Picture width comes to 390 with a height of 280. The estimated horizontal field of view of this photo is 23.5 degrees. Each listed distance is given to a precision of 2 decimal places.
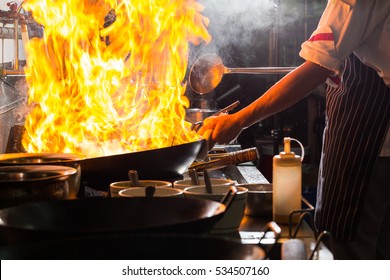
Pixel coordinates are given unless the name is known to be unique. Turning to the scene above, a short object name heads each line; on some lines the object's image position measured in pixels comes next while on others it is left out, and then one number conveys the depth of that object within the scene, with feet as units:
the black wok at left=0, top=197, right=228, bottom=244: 5.47
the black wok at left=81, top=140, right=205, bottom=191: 7.69
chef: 9.37
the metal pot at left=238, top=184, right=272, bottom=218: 7.52
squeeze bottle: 7.26
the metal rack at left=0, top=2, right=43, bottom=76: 13.54
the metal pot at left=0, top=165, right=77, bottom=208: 6.00
